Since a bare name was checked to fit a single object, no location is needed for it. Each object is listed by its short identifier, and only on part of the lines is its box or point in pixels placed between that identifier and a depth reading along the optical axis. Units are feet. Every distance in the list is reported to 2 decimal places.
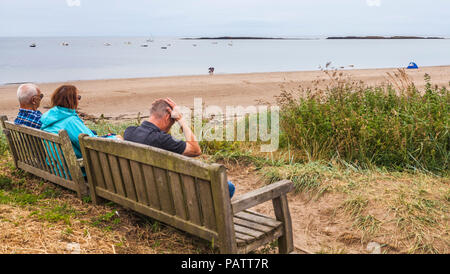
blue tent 82.51
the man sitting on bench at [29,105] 14.71
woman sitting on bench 13.43
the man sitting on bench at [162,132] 10.92
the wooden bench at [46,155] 12.89
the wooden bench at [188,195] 8.30
